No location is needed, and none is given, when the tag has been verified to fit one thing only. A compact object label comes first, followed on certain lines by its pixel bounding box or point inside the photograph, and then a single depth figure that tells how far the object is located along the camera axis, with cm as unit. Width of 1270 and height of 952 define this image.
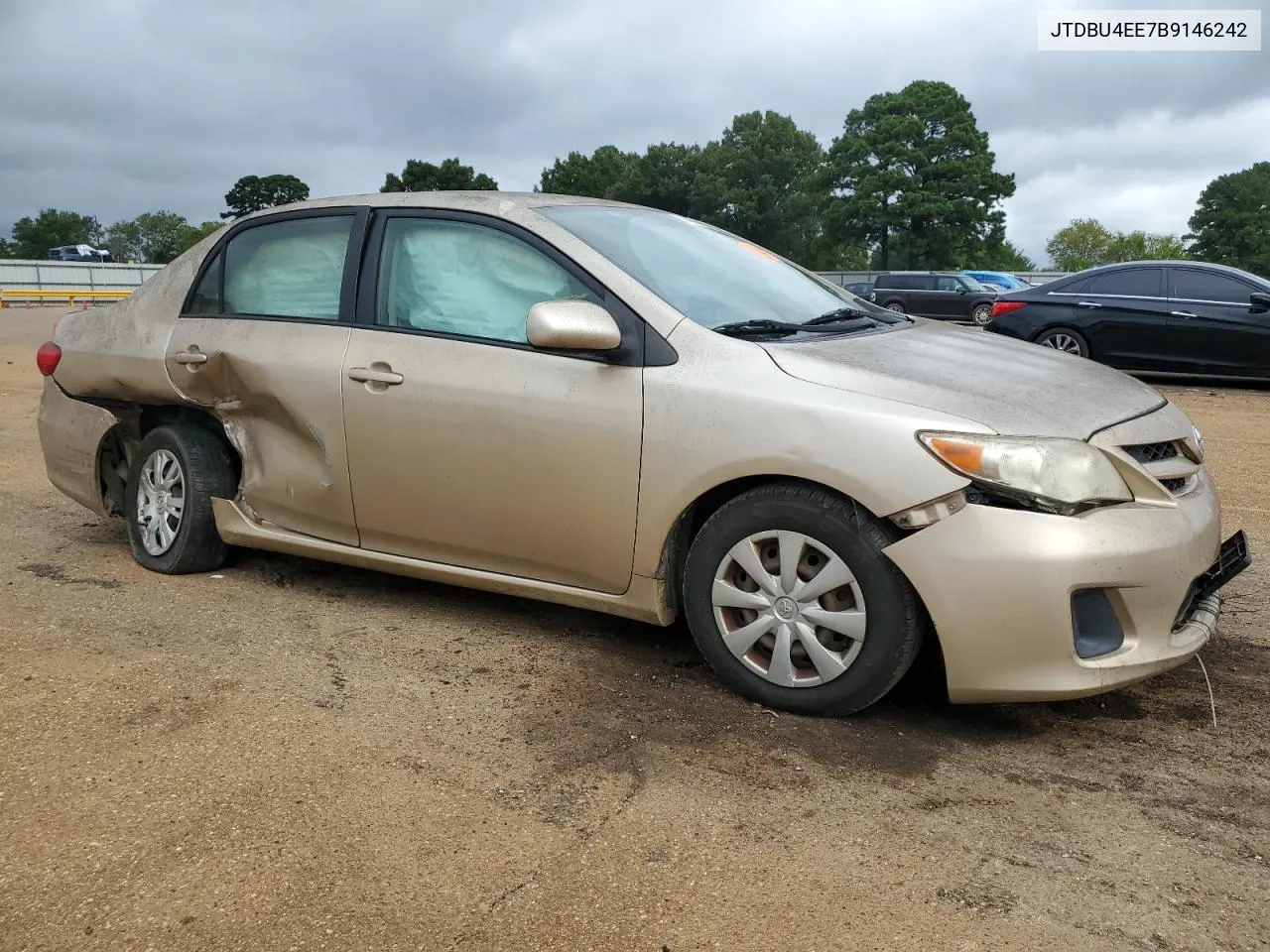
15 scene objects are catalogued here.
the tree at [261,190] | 9303
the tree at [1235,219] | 6341
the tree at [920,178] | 6450
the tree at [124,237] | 10956
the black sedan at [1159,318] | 1157
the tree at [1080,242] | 6631
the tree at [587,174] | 9281
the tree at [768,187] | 7381
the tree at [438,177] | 8019
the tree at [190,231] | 9131
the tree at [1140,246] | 6172
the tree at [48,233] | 10162
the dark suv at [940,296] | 2447
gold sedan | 310
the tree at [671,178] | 7675
